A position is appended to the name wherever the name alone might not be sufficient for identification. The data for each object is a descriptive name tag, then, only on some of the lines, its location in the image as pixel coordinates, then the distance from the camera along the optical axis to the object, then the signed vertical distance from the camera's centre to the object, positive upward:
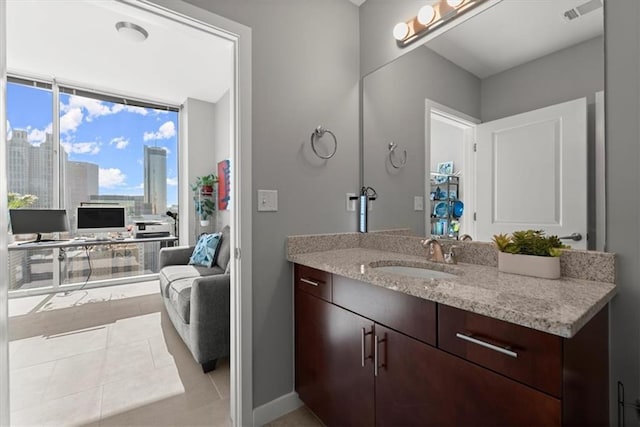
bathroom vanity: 0.71 -0.44
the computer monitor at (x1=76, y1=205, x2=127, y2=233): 3.72 -0.08
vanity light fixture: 1.43 +1.05
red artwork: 4.06 +0.41
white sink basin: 1.41 -0.31
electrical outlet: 1.93 +0.07
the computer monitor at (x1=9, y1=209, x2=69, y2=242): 3.24 -0.09
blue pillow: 3.11 -0.43
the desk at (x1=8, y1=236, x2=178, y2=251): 3.10 -0.36
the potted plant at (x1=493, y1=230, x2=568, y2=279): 1.06 -0.17
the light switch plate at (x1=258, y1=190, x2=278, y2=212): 1.57 +0.07
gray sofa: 1.95 -0.75
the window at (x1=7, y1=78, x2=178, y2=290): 3.58 +0.68
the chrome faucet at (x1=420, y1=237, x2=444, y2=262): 1.46 -0.20
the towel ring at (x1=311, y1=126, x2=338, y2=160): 1.75 +0.48
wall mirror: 1.07 +0.41
